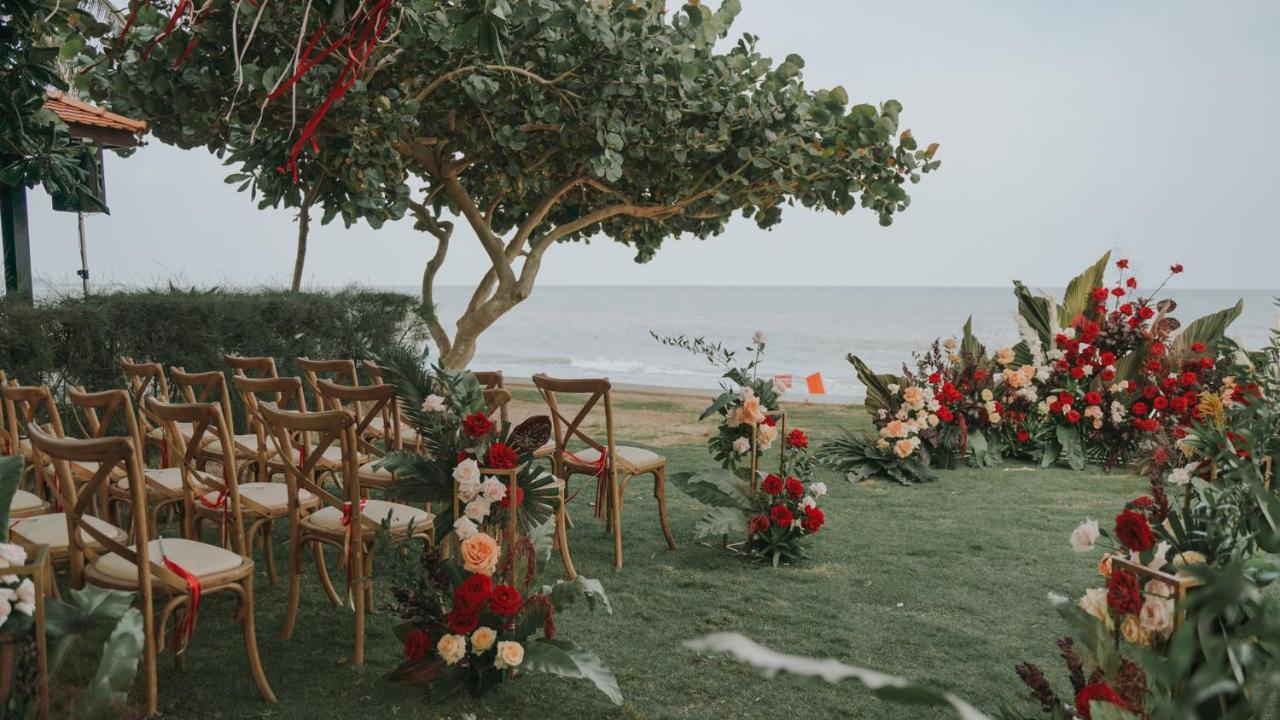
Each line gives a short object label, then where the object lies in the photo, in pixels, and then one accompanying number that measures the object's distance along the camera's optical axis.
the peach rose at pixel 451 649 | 2.50
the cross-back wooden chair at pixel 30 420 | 3.17
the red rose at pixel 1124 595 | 1.62
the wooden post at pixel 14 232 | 7.28
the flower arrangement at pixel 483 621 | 2.51
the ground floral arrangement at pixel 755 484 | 4.08
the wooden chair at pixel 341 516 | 2.82
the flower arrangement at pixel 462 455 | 2.70
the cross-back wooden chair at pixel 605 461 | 3.94
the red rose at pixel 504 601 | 2.51
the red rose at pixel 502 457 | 2.73
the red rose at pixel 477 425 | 2.71
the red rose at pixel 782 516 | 4.06
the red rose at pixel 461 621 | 2.54
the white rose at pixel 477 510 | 2.65
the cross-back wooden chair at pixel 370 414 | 3.16
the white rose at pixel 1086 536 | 1.87
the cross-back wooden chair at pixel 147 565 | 2.21
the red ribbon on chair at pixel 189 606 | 2.43
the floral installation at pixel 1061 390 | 6.48
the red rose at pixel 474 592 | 2.48
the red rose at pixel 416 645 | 2.59
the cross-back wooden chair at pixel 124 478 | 2.81
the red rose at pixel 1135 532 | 1.67
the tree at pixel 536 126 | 5.71
